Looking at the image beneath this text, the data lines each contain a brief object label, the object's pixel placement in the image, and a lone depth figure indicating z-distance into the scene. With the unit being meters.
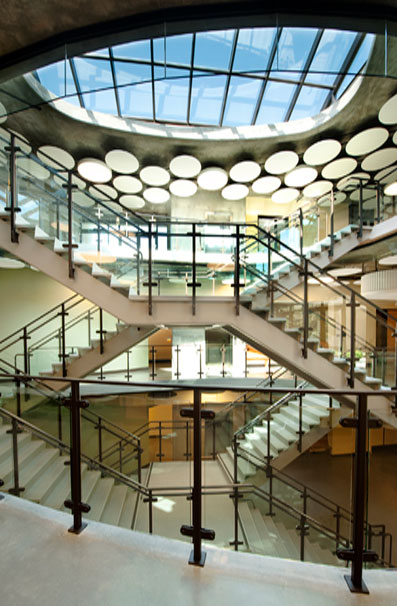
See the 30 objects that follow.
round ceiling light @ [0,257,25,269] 5.31
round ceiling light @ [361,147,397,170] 7.70
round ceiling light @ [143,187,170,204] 8.91
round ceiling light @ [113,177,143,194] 8.42
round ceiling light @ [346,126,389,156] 7.04
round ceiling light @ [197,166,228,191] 8.27
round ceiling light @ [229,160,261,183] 8.14
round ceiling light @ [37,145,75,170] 7.37
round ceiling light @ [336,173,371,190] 6.42
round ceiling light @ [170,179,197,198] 8.67
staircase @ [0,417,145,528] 3.05
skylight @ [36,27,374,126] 2.79
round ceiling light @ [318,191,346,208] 6.09
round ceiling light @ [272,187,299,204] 9.16
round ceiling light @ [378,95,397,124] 6.18
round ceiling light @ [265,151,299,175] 7.79
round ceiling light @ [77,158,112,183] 7.76
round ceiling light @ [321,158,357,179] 7.99
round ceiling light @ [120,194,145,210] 9.19
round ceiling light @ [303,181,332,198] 8.90
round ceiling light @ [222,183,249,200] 8.98
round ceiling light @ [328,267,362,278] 7.32
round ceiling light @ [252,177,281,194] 8.67
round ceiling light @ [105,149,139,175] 7.55
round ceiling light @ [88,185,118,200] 8.82
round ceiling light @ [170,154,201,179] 7.87
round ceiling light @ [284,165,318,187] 8.26
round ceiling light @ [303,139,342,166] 7.38
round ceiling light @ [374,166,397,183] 8.54
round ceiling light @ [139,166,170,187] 8.09
